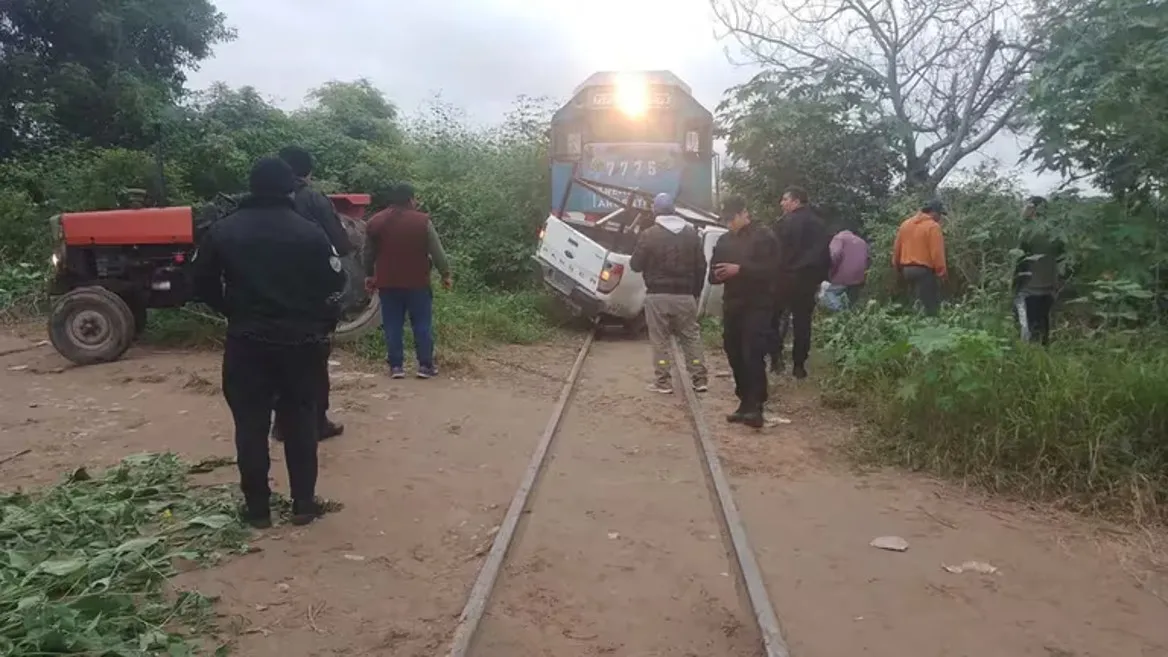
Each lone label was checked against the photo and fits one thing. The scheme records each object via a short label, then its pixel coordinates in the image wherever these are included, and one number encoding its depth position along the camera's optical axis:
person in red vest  8.12
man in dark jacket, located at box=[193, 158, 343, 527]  4.39
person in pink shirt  9.53
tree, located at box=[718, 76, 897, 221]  14.15
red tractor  8.91
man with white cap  7.64
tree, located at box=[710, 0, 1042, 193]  14.23
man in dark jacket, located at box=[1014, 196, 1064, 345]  7.65
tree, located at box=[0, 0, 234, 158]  18.33
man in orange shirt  8.94
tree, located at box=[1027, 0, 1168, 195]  5.74
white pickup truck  10.90
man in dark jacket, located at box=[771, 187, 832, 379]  8.02
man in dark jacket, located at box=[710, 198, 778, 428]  6.85
